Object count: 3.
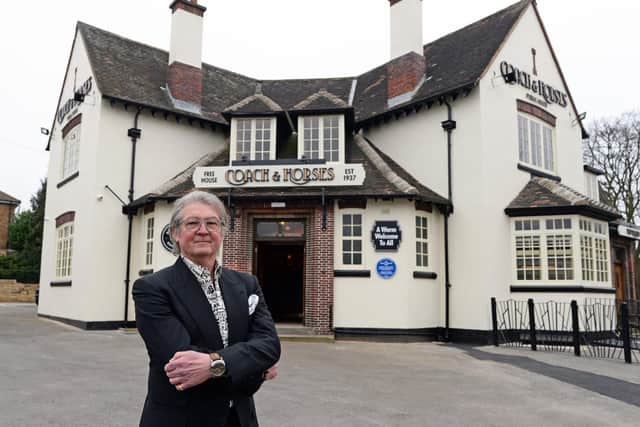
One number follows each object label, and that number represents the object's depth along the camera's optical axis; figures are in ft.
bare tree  94.07
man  7.13
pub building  43.96
